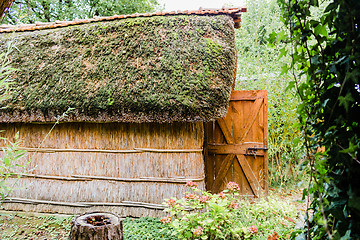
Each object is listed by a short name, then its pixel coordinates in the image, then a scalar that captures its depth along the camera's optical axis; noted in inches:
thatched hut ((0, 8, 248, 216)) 168.1
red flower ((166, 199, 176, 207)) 128.1
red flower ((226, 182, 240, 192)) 134.1
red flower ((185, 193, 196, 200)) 128.5
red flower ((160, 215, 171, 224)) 121.6
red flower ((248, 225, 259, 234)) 114.6
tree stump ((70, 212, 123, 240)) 99.3
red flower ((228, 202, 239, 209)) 129.6
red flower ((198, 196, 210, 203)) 124.6
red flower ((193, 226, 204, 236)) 107.3
